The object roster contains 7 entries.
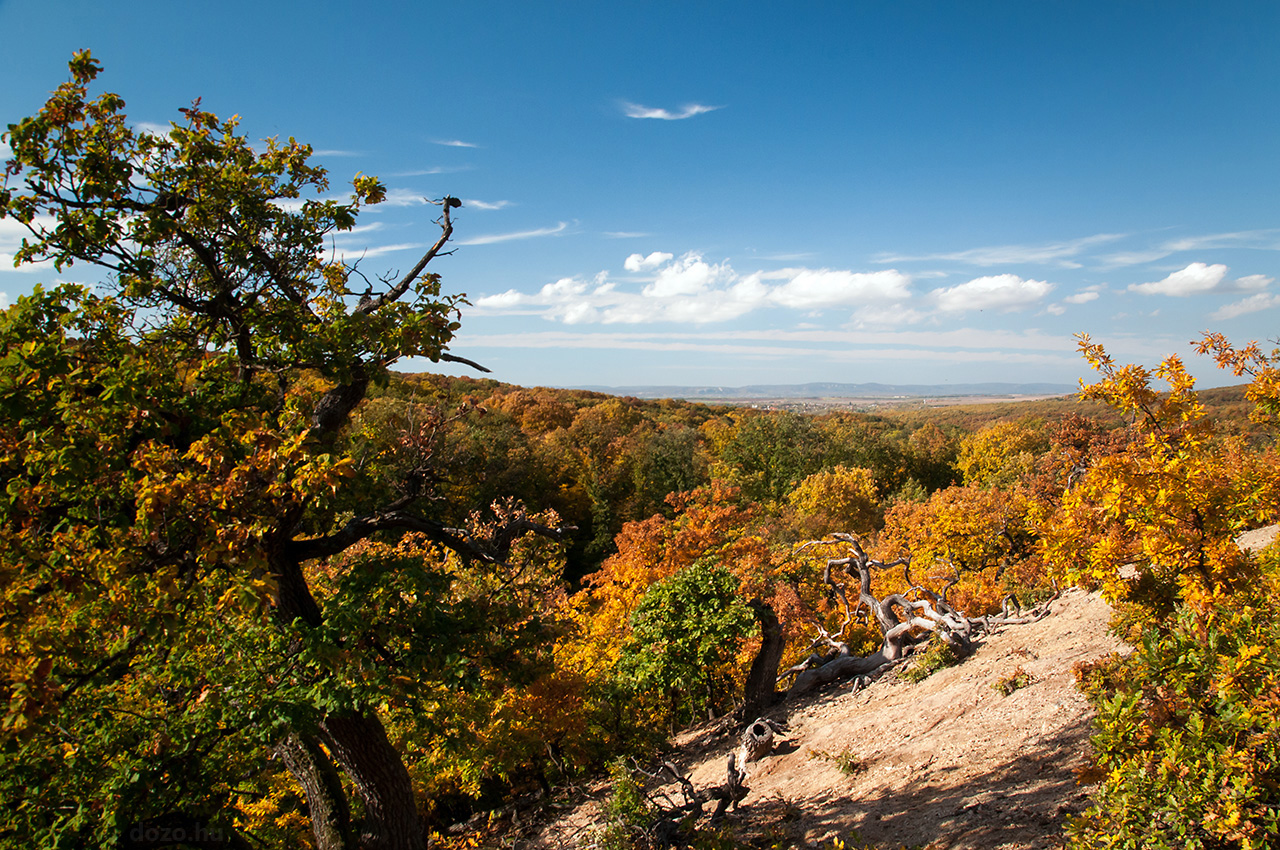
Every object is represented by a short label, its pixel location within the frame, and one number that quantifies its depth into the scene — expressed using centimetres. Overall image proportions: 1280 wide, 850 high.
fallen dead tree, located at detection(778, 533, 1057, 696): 1186
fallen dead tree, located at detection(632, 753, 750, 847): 662
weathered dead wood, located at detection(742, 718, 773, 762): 991
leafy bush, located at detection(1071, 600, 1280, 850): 321
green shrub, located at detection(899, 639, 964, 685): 1090
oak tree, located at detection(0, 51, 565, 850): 377
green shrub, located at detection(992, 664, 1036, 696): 841
